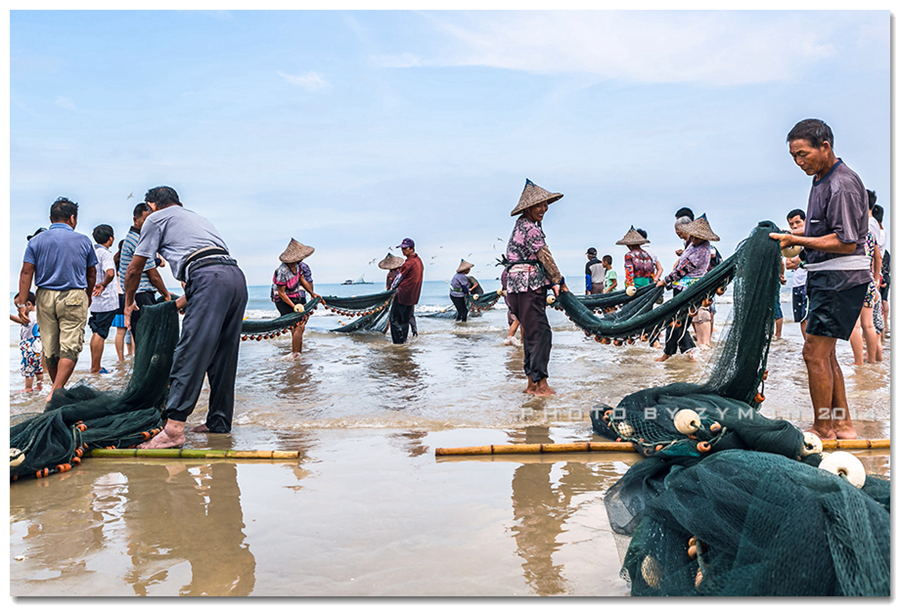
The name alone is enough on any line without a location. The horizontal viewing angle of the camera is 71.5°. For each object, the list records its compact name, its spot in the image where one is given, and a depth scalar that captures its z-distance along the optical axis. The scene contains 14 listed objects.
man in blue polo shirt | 6.00
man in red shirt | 11.87
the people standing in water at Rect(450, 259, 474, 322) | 16.96
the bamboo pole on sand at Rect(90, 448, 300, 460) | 3.84
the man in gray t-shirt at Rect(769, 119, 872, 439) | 3.82
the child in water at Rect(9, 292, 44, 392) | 7.22
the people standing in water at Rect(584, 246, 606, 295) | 14.41
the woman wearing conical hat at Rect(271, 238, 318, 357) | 10.27
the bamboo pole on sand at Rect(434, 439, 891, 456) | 3.84
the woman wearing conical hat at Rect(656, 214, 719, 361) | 8.04
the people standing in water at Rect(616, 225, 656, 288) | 9.98
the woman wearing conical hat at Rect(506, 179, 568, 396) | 6.04
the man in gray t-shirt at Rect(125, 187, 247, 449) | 4.34
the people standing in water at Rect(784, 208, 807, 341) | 7.65
